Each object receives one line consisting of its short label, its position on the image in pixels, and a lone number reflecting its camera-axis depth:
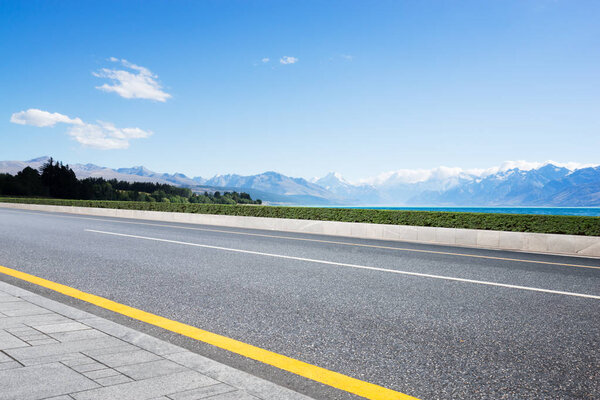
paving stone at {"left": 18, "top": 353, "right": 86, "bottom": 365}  3.04
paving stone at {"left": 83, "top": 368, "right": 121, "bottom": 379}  2.83
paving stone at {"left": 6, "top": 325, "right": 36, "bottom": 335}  3.70
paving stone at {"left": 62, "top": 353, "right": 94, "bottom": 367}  3.04
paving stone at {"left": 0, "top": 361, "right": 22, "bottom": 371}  2.93
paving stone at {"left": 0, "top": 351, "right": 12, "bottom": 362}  3.07
